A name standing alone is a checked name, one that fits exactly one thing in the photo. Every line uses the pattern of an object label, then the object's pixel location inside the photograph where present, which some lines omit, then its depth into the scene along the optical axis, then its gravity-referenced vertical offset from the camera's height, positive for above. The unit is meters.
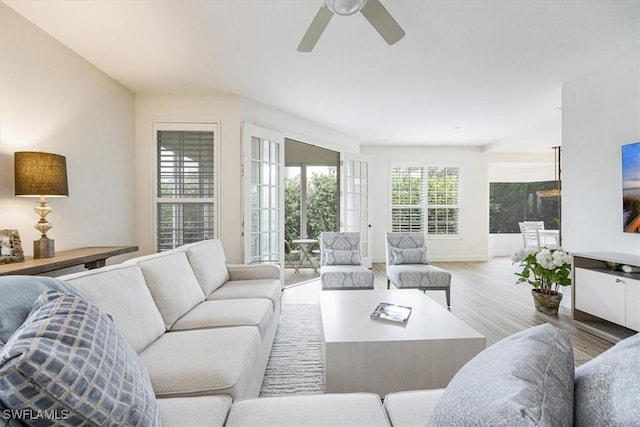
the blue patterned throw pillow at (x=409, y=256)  4.06 -0.58
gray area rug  2.04 -1.14
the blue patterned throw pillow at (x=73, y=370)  0.69 -0.39
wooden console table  1.97 -0.37
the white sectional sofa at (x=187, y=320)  1.32 -0.68
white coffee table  1.74 -0.83
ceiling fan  1.76 +1.19
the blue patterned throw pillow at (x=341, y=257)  4.15 -0.61
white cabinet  2.52 -0.72
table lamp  2.21 +0.22
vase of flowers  3.27 -0.65
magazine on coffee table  2.09 -0.72
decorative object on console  2.13 -0.26
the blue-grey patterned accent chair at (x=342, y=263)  3.62 -0.69
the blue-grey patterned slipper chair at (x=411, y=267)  3.55 -0.68
